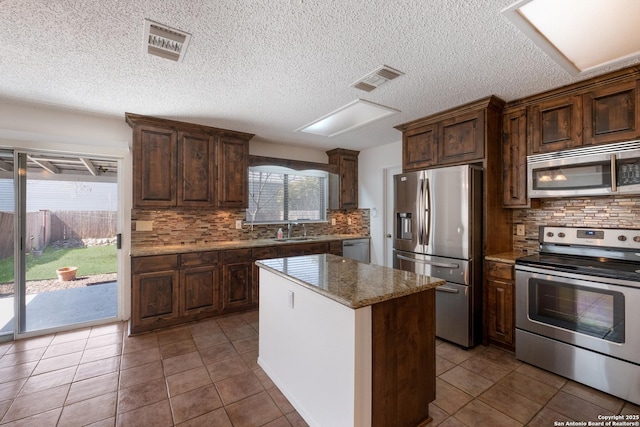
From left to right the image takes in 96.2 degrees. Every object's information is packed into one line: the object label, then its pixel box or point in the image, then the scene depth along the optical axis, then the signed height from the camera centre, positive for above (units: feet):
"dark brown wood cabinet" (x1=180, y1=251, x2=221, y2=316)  11.13 -2.71
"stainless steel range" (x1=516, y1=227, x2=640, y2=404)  6.58 -2.39
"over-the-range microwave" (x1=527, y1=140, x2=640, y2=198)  7.32 +1.23
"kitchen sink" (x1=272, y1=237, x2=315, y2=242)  14.48 -1.26
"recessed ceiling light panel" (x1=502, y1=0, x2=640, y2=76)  5.16 +3.77
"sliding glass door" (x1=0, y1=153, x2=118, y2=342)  10.21 -1.11
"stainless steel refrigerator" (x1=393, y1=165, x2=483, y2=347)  9.11 -0.91
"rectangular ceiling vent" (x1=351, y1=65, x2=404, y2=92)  7.40 +3.75
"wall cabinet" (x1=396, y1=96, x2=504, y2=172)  9.39 +2.89
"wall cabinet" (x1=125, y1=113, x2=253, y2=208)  10.97 +2.10
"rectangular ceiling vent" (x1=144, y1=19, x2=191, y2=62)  5.79 +3.77
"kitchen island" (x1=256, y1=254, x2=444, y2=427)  4.91 -2.49
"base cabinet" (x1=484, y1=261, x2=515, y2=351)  8.78 -2.79
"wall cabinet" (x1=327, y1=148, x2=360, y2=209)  16.62 +2.05
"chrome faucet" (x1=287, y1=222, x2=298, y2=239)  15.66 -0.71
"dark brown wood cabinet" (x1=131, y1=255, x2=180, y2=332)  10.30 -2.83
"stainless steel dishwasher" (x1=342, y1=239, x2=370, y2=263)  15.49 -1.87
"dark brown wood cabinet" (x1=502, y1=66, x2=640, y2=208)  7.39 +2.74
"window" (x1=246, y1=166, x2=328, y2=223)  14.92 +1.14
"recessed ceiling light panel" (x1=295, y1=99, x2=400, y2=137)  10.00 +3.81
